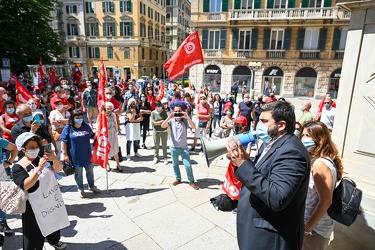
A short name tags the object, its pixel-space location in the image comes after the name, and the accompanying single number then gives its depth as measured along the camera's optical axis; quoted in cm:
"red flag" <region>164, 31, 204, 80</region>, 769
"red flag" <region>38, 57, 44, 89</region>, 1300
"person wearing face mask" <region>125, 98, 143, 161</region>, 720
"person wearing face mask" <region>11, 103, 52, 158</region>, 458
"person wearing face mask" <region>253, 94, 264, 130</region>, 908
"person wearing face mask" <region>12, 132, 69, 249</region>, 279
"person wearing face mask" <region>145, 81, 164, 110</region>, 916
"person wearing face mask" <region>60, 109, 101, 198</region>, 466
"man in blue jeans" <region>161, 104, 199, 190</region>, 531
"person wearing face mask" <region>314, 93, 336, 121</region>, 792
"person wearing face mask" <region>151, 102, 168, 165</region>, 692
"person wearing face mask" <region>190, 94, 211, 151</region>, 769
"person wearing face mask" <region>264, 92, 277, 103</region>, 911
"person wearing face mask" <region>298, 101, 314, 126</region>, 655
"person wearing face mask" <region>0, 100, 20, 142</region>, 526
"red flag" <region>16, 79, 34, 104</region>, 812
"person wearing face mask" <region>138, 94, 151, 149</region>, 837
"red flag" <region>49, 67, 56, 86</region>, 1565
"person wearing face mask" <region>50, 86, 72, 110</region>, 814
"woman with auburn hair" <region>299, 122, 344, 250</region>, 231
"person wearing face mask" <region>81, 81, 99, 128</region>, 1045
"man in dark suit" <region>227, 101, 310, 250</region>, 174
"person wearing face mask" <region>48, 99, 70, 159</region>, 639
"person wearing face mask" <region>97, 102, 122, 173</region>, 606
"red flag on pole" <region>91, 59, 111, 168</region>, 516
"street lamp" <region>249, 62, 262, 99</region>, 2502
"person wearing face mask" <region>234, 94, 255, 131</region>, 811
